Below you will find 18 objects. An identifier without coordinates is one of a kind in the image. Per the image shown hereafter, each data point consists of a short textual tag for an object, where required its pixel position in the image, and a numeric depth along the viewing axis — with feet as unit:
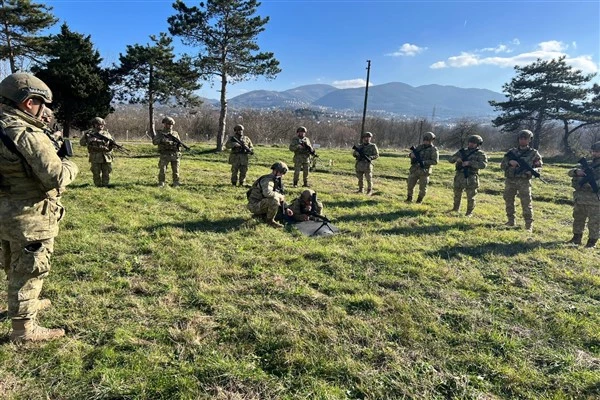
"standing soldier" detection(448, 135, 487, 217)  32.09
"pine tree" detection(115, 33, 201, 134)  85.61
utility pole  106.93
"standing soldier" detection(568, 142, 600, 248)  25.89
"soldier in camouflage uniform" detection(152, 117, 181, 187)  34.47
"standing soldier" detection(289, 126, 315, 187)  39.68
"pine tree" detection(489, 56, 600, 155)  112.47
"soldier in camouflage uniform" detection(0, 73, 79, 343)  10.55
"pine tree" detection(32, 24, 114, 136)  73.00
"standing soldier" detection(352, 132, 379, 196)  39.11
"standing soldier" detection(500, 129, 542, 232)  29.01
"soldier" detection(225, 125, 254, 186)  37.68
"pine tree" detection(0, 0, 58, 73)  66.23
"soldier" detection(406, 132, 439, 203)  34.78
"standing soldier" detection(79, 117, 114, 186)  31.45
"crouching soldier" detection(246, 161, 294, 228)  25.02
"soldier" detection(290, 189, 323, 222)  26.68
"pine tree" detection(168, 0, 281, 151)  76.38
